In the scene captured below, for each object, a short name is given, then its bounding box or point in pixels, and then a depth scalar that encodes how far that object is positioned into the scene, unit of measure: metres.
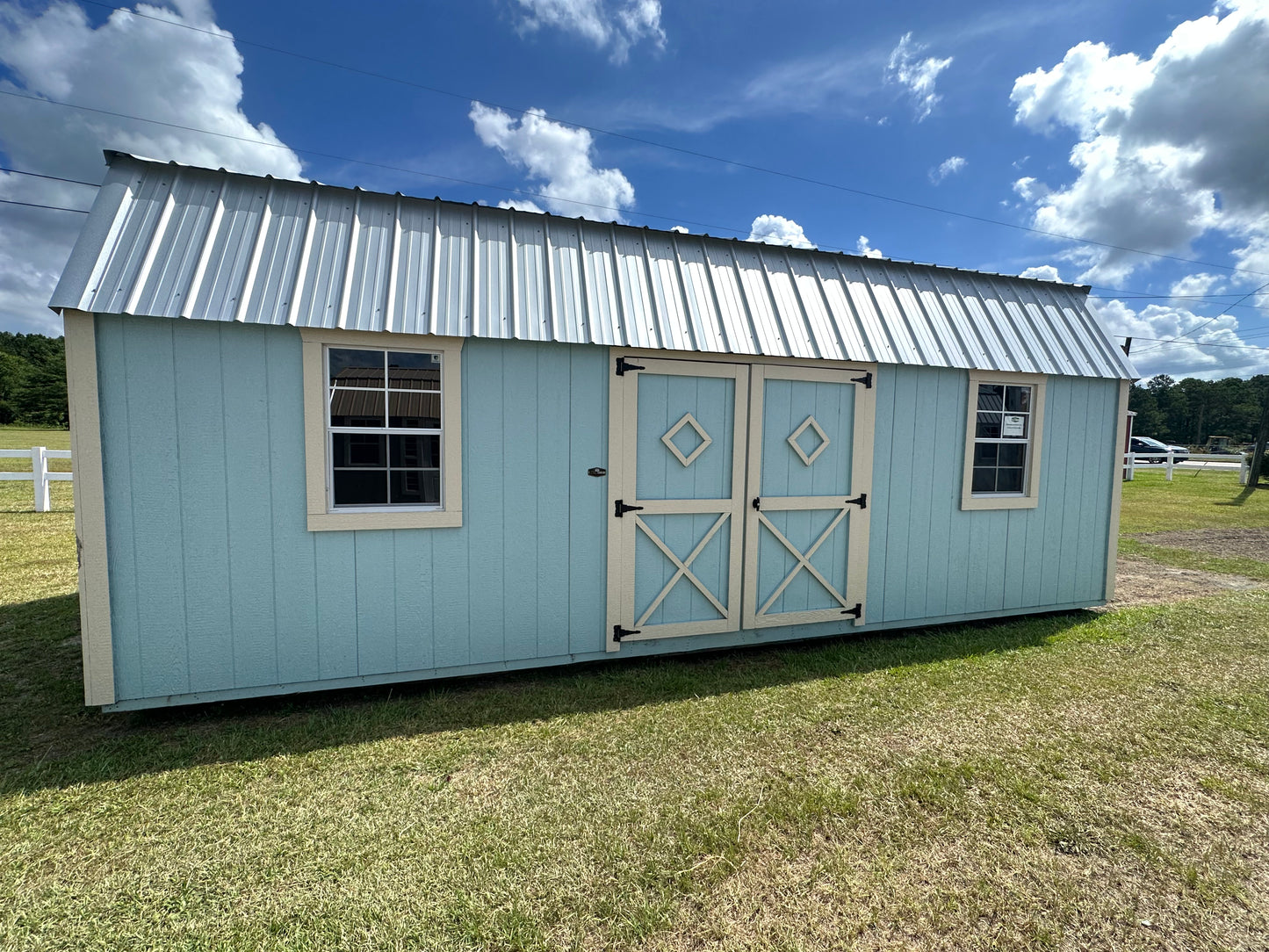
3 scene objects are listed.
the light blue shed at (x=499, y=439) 3.73
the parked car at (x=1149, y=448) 28.44
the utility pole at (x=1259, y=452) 18.08
